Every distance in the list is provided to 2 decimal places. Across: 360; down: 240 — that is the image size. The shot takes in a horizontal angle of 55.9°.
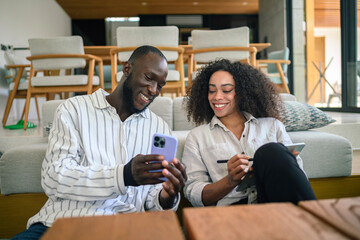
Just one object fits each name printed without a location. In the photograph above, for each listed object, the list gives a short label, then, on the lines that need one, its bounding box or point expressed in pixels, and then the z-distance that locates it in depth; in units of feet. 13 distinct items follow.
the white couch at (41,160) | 5.24
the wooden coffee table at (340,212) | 1.86
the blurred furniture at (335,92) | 17.48
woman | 3.69
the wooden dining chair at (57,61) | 11.25
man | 3.36
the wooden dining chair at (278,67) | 14.42
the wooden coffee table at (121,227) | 1.85
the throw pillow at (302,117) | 6.43
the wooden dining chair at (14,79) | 12.91
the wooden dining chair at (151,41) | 10.94
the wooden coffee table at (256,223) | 1.81
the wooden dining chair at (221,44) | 11.15
